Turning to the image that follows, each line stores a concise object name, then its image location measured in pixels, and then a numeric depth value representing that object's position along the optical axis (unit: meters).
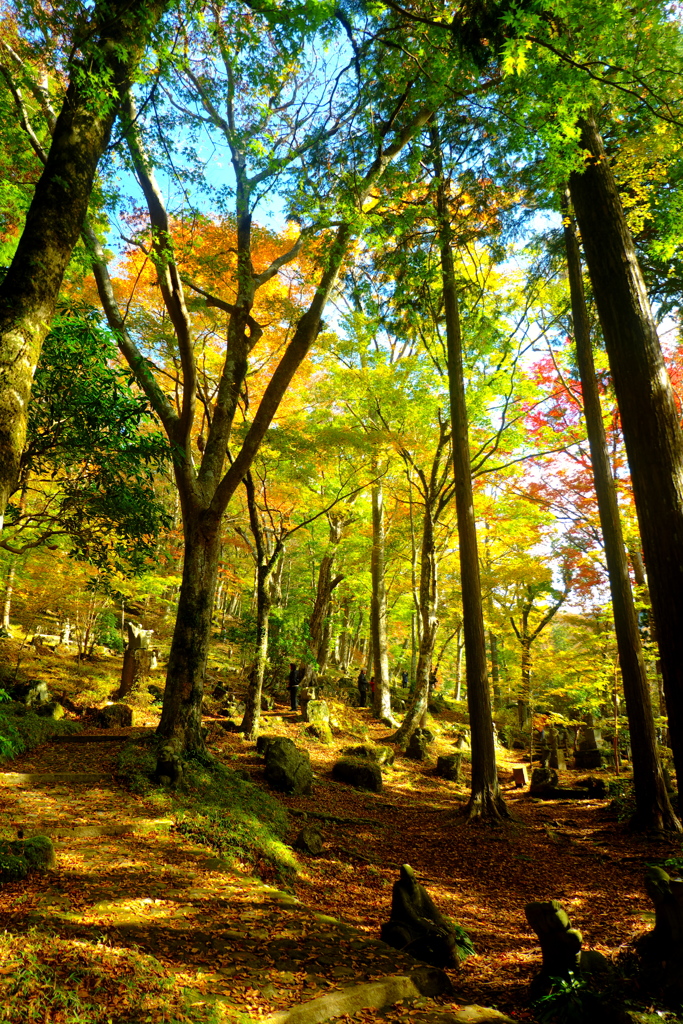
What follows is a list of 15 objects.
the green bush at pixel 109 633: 16.69
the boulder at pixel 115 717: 10.06
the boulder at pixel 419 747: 13.31
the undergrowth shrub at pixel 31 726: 8.07
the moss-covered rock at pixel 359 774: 10.19
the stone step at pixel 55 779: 6.16
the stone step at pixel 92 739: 8.66
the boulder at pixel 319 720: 13.06
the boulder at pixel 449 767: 12.09
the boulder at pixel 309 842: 6.12
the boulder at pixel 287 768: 8.41
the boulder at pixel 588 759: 15.05
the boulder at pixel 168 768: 6.58
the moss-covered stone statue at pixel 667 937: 2.88
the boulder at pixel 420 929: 3.86
